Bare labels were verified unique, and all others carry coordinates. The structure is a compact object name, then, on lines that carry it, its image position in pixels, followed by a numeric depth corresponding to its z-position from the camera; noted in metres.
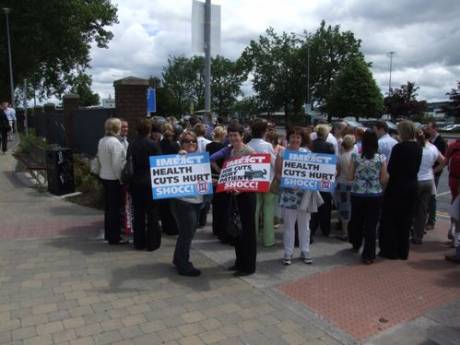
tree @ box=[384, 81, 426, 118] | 54.00
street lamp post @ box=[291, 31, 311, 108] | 57.86
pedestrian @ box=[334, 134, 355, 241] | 6.82
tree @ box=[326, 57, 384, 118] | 50.88
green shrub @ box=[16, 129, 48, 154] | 13.27
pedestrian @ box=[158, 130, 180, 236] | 6.98
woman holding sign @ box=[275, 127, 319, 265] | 5.72
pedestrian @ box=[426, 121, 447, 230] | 7.66
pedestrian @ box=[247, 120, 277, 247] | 6.07
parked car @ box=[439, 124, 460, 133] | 50.25
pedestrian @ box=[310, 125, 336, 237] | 6.86
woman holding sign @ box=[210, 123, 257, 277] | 5.21
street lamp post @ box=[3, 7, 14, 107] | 26.52
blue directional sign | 10.26
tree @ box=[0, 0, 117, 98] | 28.88
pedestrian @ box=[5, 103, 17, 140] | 18.97
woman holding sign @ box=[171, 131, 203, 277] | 5.18
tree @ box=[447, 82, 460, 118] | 51.25
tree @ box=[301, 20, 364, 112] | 62.59
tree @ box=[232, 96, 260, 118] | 68.44
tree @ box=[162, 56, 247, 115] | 82.75
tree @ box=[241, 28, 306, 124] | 63.56
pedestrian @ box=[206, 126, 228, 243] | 6.60
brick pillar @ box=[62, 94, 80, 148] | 15.08
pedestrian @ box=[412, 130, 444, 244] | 6.80
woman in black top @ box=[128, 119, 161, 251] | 5.88
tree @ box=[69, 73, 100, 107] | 41.38
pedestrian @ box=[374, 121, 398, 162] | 7.14
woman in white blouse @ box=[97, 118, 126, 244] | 6.17
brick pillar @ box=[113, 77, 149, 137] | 8.79
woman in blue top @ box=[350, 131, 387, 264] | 5.88
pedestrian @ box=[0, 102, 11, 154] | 15.88
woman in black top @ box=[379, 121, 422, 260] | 5.92
